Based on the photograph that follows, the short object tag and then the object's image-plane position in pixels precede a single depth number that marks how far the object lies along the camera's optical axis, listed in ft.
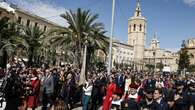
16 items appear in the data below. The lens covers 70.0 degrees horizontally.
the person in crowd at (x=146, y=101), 9.16
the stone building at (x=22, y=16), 64.54
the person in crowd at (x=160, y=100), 8.91
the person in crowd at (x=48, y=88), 15.22
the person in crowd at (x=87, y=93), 16.00
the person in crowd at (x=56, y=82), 15.49
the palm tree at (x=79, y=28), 32.44
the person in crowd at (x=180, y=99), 10.92
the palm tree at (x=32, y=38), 44.46
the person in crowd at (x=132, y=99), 11.63
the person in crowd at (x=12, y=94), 10.49
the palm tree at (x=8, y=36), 38.45
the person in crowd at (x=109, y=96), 14.80
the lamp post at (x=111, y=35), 23.43
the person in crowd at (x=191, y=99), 12.07
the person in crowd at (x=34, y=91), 15.35
